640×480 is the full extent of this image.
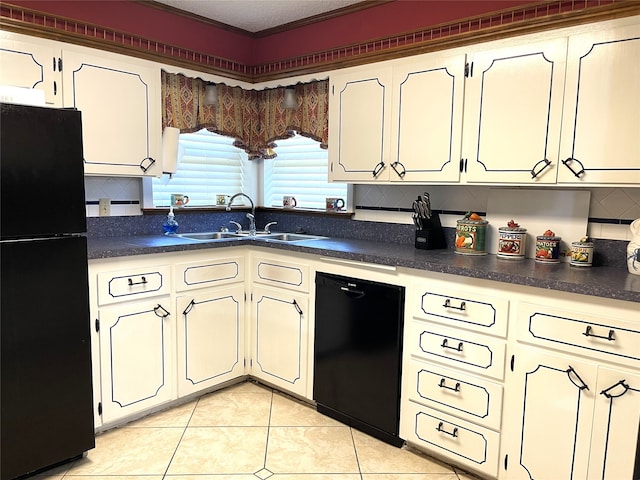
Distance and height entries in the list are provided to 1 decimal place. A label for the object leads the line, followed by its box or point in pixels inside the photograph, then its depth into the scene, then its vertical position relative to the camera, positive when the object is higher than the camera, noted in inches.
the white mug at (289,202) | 141.9 -3.0
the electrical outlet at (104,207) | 114.7 -4.8
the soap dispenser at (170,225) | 126.4 -9.7
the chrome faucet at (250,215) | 137.9 -7.3
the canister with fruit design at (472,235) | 98.3 -8.1
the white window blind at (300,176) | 136.6 +4.9
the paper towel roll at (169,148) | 118.4 +10.3
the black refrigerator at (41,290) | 73.4 -17.3
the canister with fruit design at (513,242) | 93.9 -8.8
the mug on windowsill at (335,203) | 129.6 -2.8
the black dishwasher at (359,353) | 93.4 -33.4
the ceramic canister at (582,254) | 85.8 -10.0
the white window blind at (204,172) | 131.1 +5.5
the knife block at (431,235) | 104.7 -9.0
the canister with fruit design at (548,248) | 90.3 -9.5
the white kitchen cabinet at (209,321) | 108.0 -31.5
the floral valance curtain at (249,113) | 122.5 +21.8
